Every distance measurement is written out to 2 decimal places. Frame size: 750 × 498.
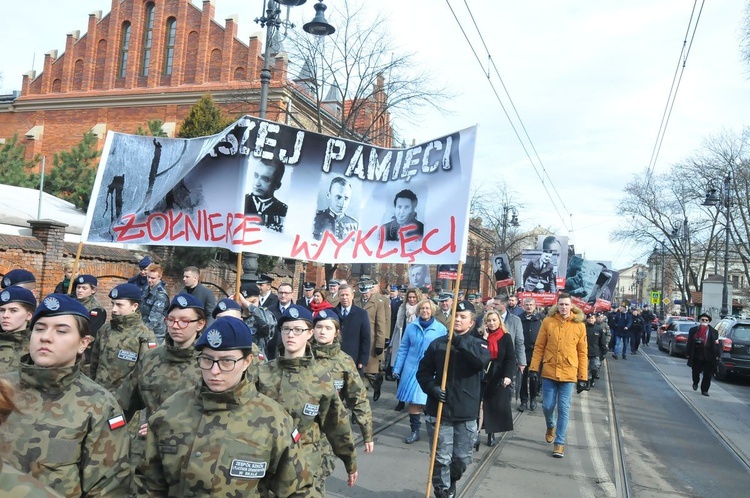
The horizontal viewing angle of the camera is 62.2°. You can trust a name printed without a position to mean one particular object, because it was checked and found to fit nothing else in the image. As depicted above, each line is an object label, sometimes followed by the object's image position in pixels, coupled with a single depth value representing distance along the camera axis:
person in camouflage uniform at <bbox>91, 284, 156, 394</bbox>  4.80
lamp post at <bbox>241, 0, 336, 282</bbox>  10.15
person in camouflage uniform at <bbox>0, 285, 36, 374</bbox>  4.06
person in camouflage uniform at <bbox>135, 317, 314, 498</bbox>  2.63
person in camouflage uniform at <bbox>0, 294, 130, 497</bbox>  2.48
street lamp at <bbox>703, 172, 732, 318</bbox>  24.25
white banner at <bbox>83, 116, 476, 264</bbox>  5.79
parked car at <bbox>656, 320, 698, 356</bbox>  26.02
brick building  32.00
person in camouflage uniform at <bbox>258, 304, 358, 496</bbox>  3.84
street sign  52.62
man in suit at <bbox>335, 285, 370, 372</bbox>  9.07
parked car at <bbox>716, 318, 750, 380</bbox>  16.53
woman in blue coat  8.08
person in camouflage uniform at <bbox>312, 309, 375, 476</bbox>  4.57
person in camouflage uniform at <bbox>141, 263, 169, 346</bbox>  7.16
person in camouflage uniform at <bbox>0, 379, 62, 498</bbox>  1.23
